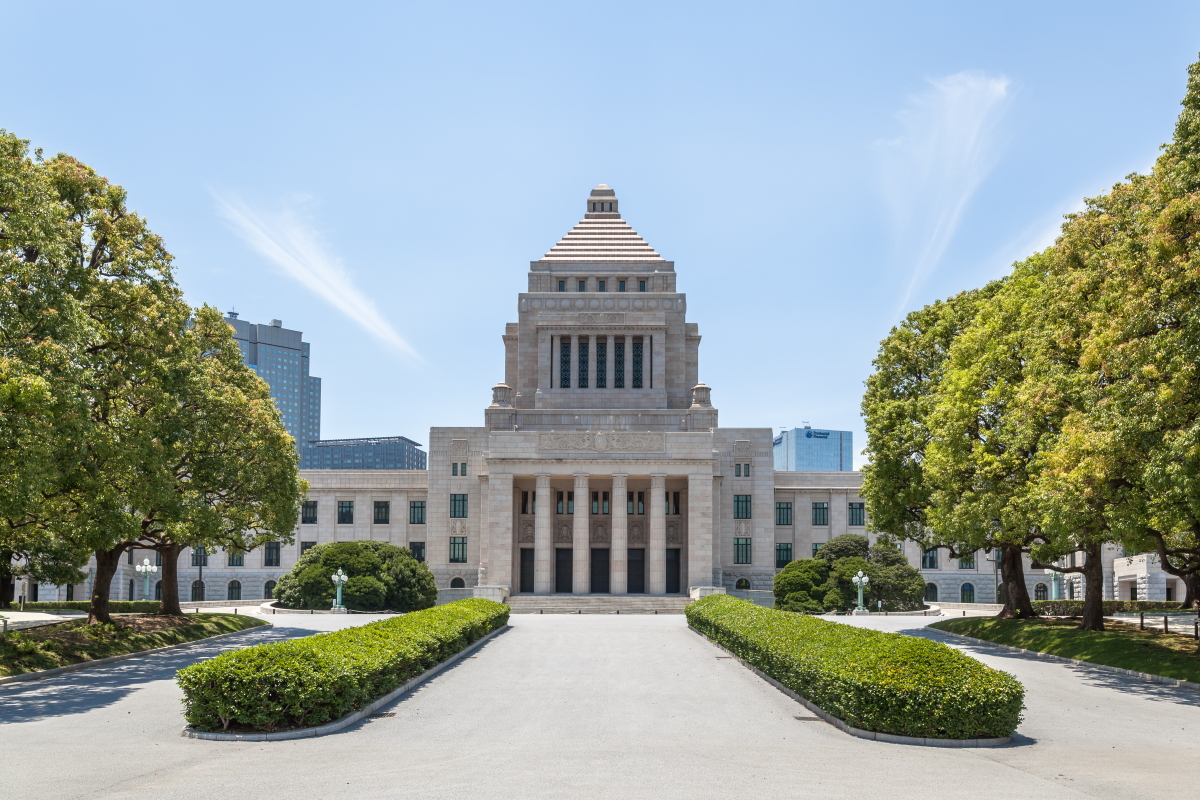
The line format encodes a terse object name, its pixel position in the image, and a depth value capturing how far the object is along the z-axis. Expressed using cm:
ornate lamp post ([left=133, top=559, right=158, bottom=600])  7306
